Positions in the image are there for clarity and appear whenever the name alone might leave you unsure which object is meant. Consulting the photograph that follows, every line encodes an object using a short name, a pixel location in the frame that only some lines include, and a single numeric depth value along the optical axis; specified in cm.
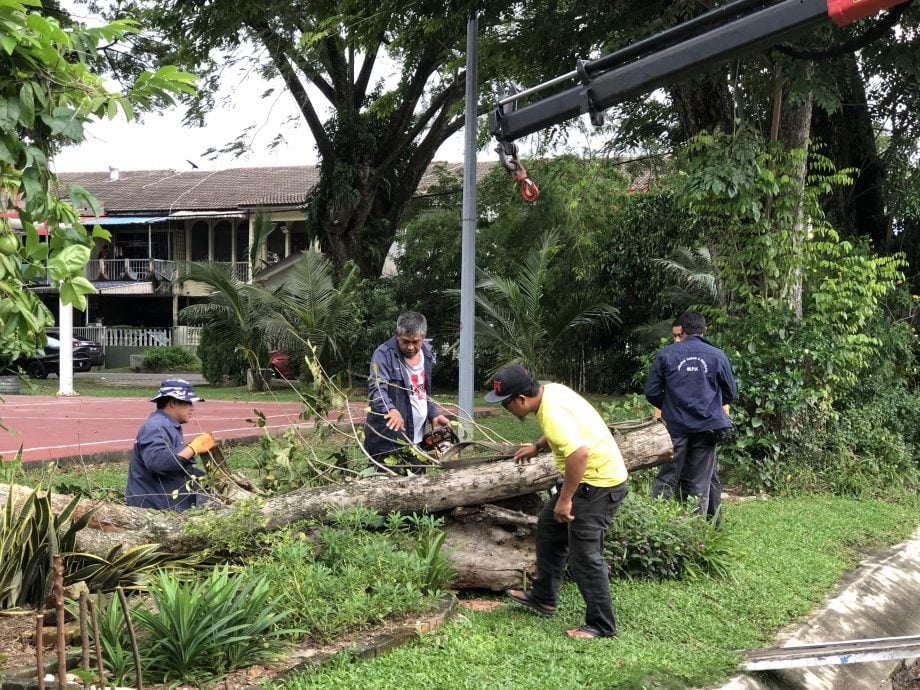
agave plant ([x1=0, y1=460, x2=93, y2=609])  487
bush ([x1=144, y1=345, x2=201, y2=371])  3362
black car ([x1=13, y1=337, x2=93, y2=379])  2893
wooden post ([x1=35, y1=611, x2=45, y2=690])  310
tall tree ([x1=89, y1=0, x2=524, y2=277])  1848
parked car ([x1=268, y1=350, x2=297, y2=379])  2468
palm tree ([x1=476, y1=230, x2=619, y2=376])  1758
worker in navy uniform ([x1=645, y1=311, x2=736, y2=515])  785
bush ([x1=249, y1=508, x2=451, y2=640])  484
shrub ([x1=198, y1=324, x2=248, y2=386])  2425
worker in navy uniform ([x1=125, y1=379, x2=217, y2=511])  629
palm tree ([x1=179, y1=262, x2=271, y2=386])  2255
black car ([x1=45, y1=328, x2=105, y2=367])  3269
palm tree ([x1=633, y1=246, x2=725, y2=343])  1877
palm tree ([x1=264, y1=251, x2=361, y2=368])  2150
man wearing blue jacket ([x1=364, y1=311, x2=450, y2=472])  699
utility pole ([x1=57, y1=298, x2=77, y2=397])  2123
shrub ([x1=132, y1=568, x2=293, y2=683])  415
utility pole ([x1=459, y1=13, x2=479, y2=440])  1077
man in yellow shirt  516
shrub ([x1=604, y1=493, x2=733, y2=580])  632
